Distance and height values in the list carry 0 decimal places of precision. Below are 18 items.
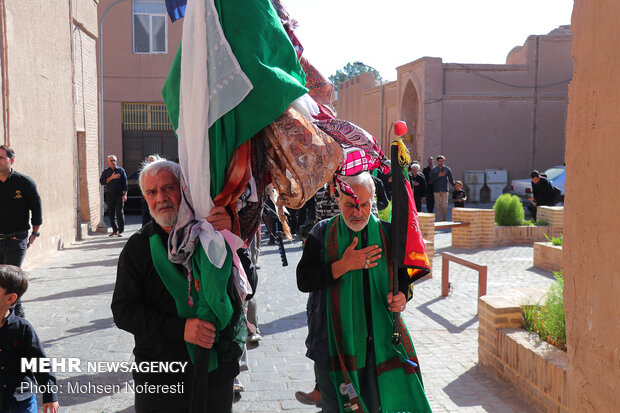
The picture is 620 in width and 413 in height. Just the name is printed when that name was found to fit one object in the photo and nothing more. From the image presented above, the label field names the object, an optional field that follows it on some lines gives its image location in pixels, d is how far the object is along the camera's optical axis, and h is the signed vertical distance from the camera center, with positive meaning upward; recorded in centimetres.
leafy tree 10481 +1857
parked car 2183 -21
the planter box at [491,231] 1305 -117
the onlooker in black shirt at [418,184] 1636 -18
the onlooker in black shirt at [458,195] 1598 -47
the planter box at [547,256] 1016 -135
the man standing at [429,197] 1727 -56
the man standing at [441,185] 1691 -22
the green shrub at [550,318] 466 -114
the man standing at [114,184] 1459 -20
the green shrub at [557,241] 1042 -110
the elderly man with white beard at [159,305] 264 -58
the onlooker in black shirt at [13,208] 666 -36
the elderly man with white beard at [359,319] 340 -83
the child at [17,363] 323 -101
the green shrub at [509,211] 1359 -76
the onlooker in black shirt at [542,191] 1435 -32
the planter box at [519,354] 429 -137
